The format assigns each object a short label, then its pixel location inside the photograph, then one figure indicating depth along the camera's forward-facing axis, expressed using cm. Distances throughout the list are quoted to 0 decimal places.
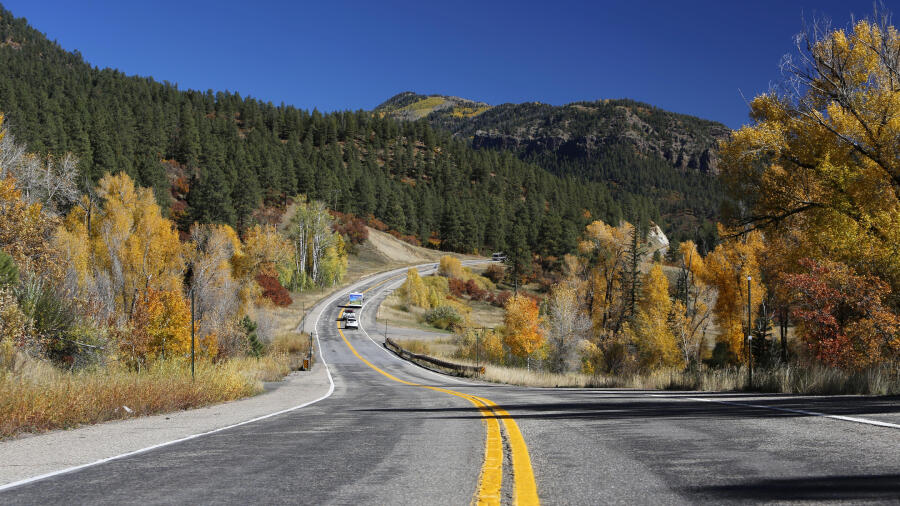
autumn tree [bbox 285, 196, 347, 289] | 8862
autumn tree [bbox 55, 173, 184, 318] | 4278
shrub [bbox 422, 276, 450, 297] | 8819
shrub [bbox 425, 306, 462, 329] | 7619
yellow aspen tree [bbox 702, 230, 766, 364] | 4512
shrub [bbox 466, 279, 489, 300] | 9350
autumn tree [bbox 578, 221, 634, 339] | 6020
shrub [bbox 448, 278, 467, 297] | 9171
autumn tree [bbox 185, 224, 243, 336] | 3978
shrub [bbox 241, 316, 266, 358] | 3858
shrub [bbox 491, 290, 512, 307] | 8931
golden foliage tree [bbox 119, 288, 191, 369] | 3266
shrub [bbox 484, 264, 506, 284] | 10481
